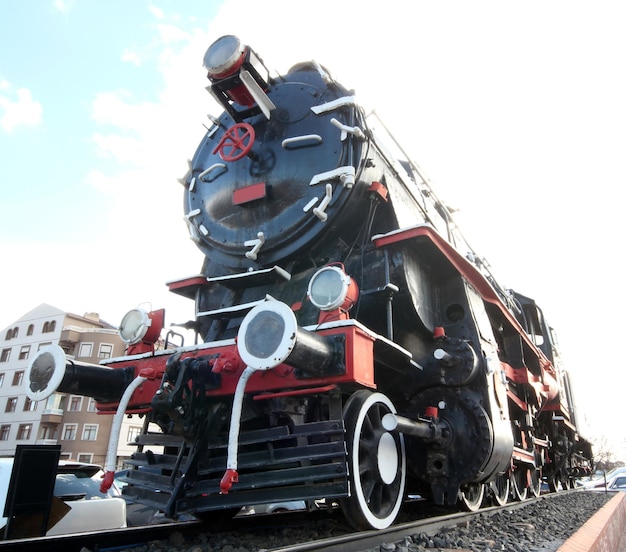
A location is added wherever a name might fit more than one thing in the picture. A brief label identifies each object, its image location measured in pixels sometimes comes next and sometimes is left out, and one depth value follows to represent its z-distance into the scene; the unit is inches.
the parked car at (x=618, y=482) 570.3
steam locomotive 108.9
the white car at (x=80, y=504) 146.3
